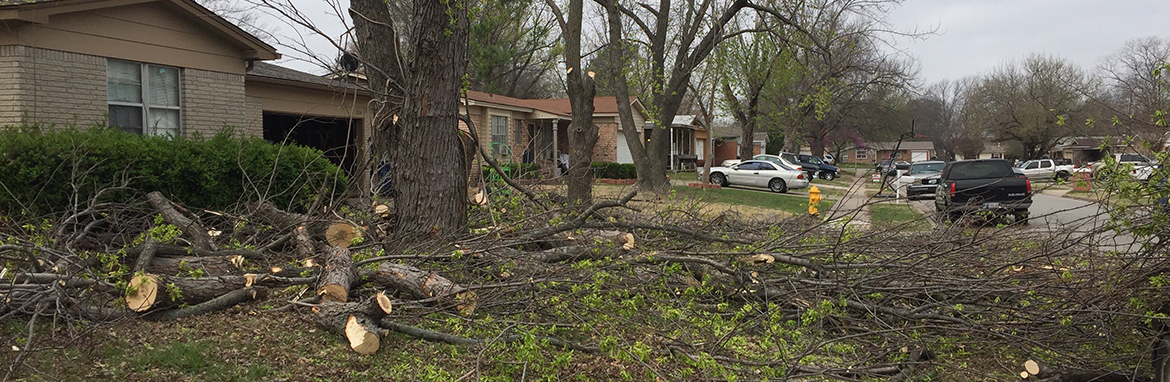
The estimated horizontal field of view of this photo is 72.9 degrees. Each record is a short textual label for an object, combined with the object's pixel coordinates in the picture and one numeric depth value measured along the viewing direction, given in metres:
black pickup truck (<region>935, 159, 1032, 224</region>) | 14.45
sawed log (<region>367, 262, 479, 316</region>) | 5.07
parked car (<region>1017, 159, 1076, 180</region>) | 39.72
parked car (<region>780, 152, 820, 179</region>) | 40.31
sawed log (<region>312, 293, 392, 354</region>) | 4.66
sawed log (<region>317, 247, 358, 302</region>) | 4.96
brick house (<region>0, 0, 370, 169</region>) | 10.27
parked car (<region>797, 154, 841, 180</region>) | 41.53
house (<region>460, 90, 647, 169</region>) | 25.02
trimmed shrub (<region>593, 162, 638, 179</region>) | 29.02
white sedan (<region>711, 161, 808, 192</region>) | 28.20
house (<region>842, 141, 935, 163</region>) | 87.31
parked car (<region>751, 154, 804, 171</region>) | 30.48
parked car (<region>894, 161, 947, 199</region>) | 21.39
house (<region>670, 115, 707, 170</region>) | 42.75
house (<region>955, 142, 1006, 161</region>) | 68.12
